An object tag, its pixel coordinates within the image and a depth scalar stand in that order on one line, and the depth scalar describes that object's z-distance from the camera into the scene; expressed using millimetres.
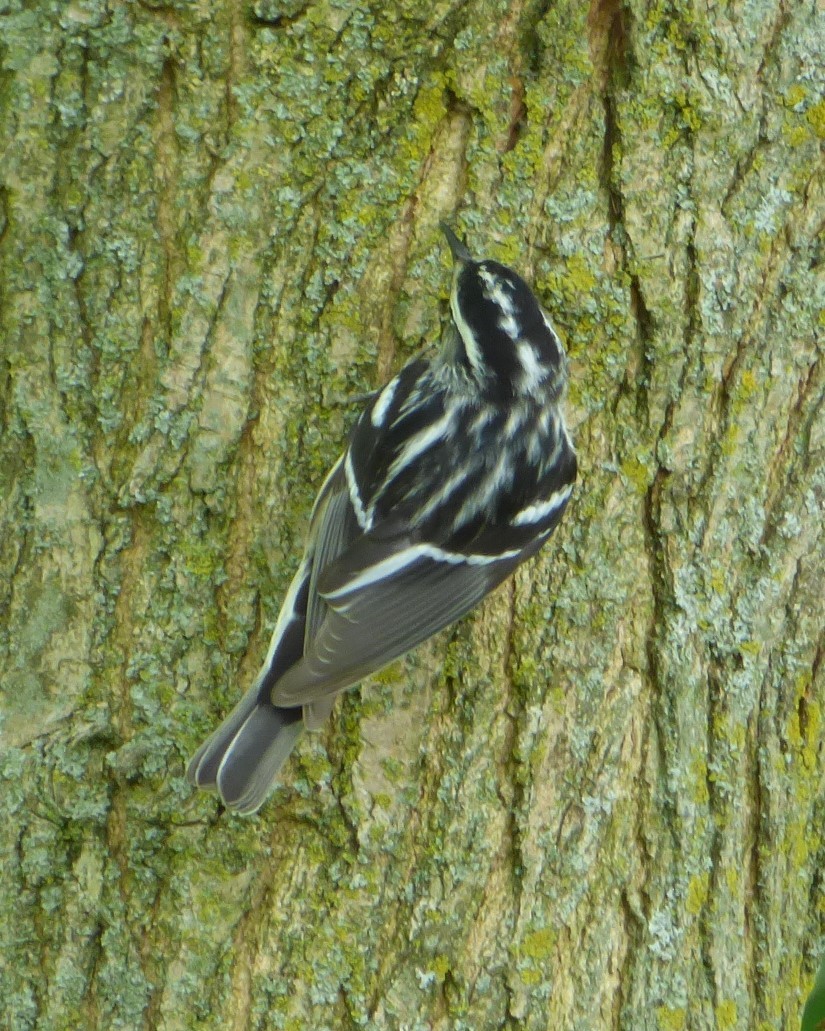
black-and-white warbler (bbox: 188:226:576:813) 5094
